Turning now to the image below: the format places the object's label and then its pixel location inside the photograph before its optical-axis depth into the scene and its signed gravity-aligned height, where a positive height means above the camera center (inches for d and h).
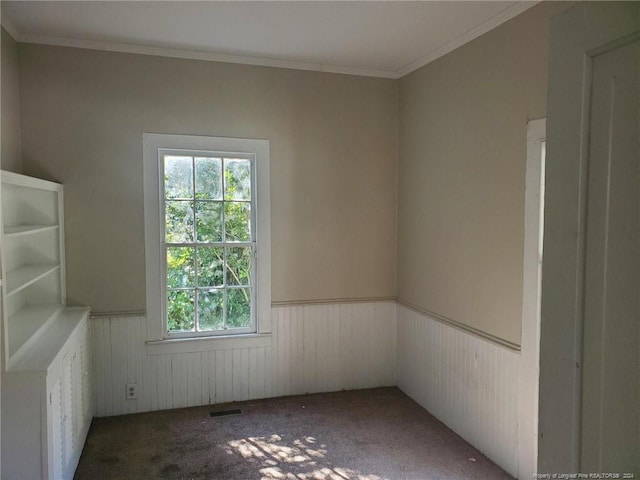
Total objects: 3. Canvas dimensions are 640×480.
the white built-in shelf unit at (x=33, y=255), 99.7 -10.1
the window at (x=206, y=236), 136.3 -5.4
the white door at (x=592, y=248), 30.1 -2.1
